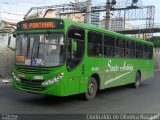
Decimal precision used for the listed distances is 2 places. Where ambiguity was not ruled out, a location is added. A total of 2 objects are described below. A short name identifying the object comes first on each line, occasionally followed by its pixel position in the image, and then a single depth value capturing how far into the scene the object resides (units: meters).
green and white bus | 10.67
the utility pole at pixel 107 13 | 34.08
